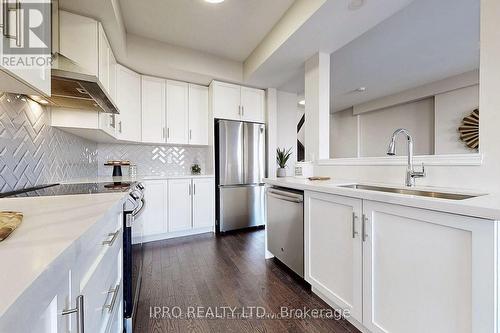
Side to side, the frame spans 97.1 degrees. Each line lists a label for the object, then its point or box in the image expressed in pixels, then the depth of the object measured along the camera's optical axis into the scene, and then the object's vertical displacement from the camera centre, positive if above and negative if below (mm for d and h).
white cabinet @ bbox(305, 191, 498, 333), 795 -469
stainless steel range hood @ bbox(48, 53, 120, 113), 1167 +476
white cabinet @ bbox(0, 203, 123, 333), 317 -274
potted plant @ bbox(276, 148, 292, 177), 3262 +67
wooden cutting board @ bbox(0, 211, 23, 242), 495 -143
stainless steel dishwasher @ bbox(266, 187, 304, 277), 1786 -541
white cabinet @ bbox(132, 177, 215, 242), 2820 -561
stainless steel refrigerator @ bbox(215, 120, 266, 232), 3176 -106
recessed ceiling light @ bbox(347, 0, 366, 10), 1604 +1198
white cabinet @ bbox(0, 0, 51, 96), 745 +398
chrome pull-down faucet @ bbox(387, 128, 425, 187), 1370 -35
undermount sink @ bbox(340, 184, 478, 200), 1123 -159
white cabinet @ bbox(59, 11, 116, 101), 1688 +989
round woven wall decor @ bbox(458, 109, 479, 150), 3615 +587
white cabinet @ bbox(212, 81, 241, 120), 3162 +959
